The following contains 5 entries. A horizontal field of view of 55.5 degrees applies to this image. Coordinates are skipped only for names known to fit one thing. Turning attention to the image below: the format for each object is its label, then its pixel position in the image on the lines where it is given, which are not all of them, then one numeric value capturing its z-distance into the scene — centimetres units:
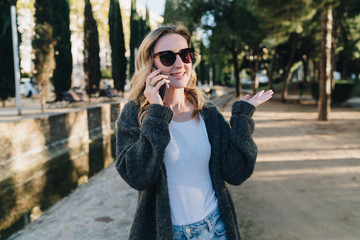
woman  167
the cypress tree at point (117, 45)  3306
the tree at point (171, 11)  3027
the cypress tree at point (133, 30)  3650
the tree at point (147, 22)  4344
